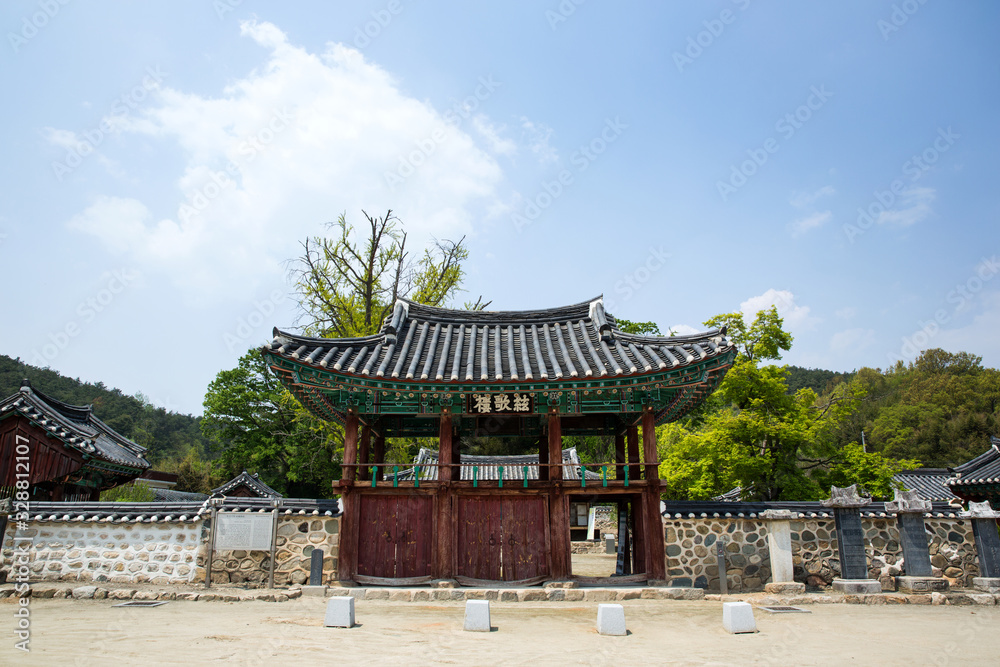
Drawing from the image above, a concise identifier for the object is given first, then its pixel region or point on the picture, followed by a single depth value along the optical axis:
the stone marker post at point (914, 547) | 12.66
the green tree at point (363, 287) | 27.78
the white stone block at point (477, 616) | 8.87
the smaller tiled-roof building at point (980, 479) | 21.14
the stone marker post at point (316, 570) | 12.55
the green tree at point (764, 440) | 17.86
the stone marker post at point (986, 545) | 12.97
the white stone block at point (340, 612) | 8.91
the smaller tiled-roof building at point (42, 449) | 16.64
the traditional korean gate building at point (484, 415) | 12.87
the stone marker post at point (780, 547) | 12.82
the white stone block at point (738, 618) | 8.83
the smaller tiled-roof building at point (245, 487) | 25.33
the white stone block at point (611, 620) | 8.66
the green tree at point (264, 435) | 38.34
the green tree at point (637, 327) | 37.59
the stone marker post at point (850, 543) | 12.47
